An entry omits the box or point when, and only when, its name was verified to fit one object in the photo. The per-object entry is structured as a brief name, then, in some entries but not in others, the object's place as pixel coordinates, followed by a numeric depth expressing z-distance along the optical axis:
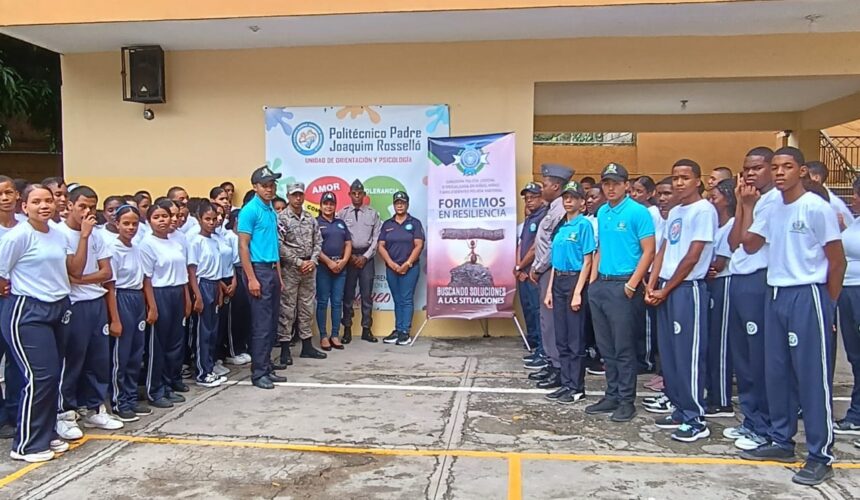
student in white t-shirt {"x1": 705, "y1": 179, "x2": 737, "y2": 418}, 5.48
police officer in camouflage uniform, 7.21
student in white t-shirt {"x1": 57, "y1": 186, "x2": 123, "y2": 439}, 4.84
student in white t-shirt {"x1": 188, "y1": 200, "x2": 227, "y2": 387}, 6.37
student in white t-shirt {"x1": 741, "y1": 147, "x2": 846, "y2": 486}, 4.17
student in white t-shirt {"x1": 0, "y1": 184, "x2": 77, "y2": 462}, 4.43
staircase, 15.75
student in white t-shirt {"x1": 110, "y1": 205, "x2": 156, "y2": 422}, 5.32
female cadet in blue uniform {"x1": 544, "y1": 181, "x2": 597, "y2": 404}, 5.67
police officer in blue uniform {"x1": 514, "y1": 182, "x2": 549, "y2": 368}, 7.39
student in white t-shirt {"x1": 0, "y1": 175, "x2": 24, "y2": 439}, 4.63
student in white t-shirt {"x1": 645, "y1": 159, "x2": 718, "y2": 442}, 4.84
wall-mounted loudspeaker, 8.85
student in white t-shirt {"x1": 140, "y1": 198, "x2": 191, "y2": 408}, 5.69
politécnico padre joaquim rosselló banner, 8.84
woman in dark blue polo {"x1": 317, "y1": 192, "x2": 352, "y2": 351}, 8.27
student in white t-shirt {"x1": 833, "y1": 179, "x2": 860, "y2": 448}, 5.21
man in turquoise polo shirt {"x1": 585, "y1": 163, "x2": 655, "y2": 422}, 5.21
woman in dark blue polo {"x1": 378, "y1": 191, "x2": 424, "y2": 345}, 8.56
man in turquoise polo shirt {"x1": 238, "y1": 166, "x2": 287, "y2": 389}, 6.27
